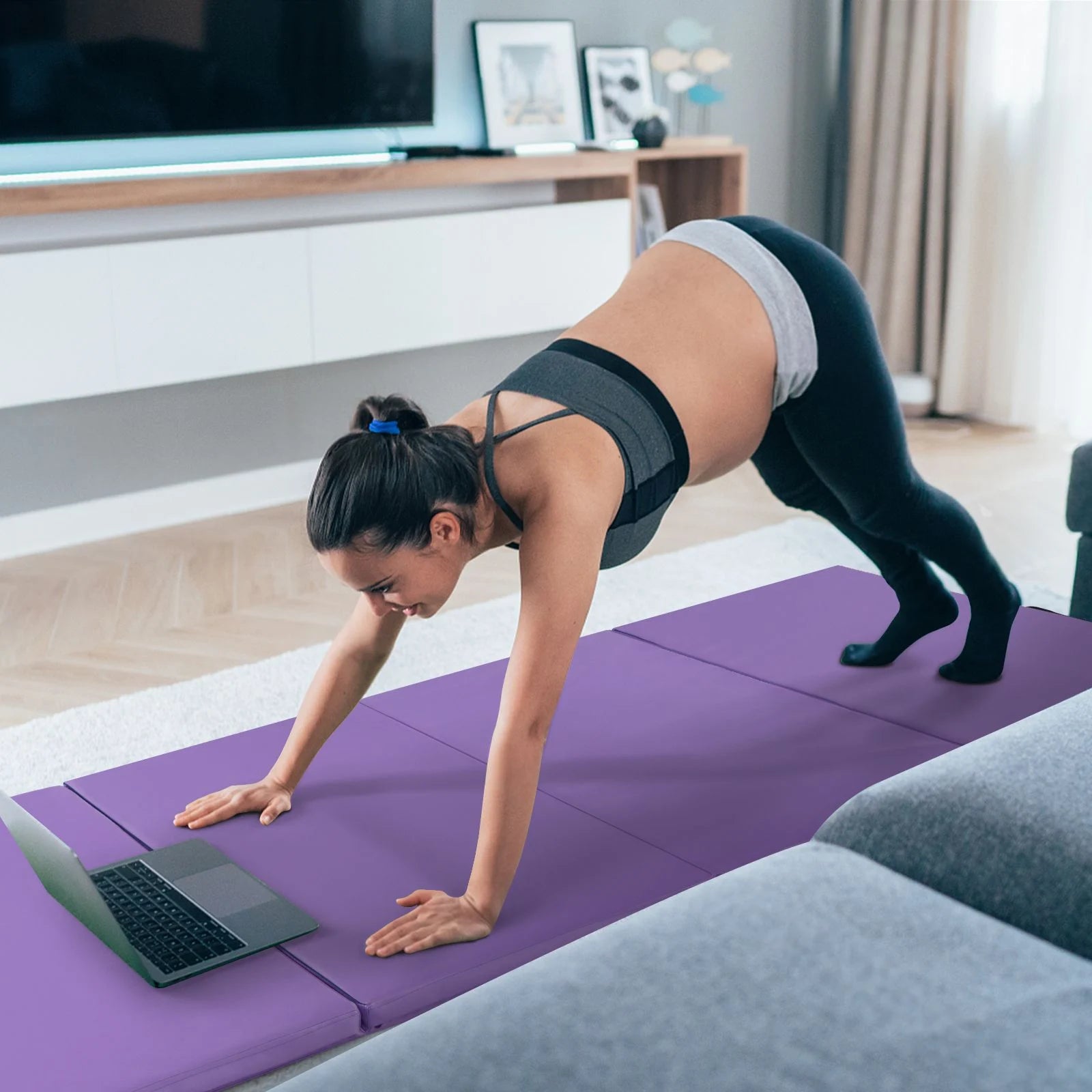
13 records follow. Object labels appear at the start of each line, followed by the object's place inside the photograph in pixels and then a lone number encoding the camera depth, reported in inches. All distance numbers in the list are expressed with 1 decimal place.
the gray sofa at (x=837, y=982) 33.9
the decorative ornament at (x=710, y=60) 166.7
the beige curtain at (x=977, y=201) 174.1
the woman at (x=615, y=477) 56.4
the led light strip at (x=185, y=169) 124.6
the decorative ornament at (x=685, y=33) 167.9
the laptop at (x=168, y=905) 55.0
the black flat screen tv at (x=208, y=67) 123.8
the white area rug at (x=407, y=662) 92.7
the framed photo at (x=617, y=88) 165.6
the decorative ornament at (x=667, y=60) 165.9
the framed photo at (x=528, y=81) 156.9
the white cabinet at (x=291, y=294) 124.6
